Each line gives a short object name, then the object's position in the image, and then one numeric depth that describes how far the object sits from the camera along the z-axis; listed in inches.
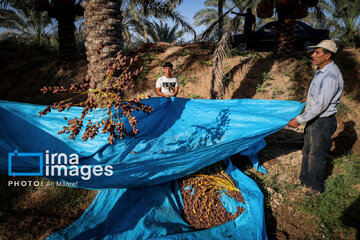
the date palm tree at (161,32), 593.9
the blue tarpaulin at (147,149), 75.2
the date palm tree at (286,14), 220.4
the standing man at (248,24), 275.2
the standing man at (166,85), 143.7
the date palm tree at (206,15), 578.8
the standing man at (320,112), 86.1
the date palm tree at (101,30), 126.2
